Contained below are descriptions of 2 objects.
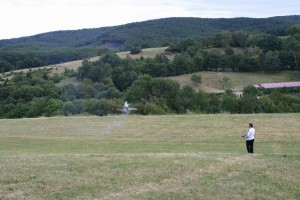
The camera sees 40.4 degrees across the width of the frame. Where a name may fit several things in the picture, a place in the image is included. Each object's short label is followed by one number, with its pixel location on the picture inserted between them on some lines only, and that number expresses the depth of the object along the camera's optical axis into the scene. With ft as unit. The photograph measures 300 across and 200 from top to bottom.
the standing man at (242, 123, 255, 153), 67.26
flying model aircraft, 134.02
